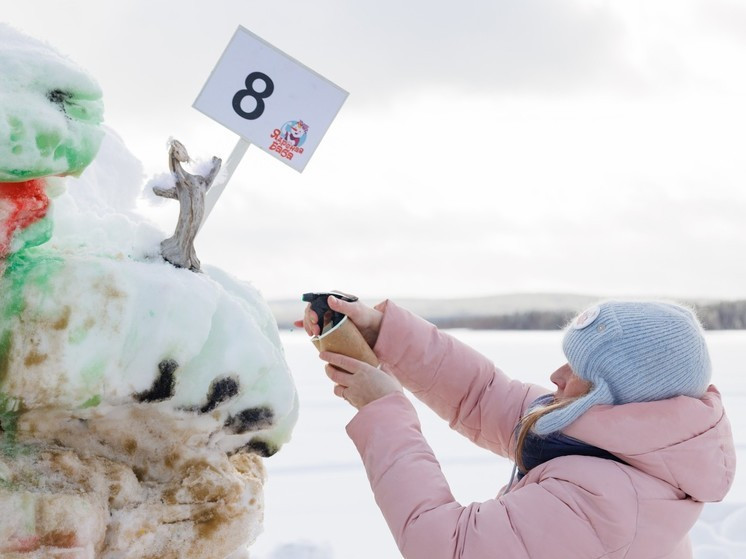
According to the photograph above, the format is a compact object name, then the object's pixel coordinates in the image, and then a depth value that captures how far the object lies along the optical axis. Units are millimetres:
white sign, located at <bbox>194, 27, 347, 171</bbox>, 2479
